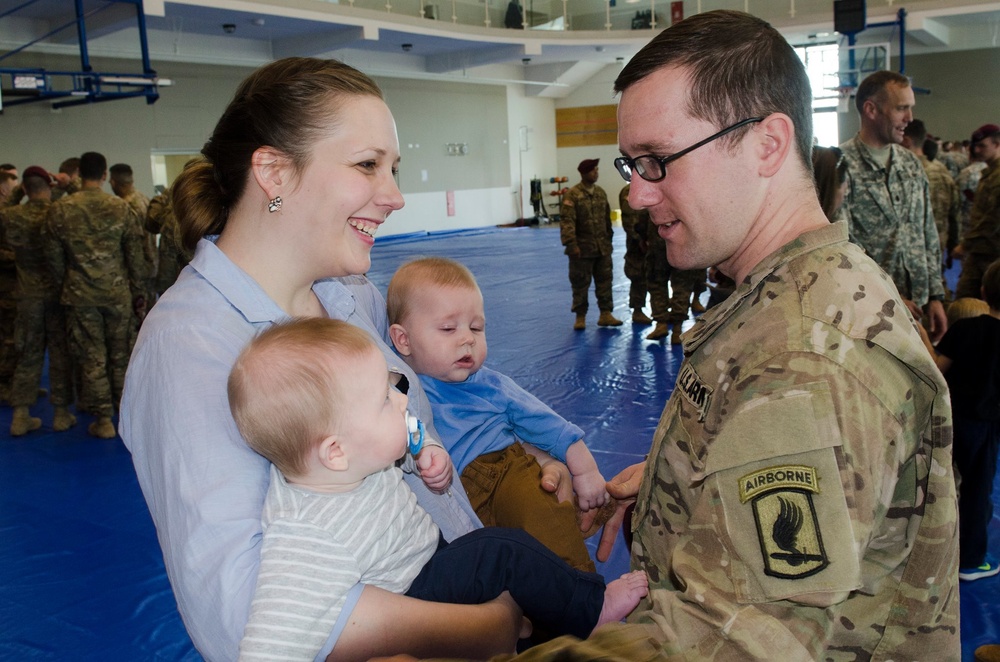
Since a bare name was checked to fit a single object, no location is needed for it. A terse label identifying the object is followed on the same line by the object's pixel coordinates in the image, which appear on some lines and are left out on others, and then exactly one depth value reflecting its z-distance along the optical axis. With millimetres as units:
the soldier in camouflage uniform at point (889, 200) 4457
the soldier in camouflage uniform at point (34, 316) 6012
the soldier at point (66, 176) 8469
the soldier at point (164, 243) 6832
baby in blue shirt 2152
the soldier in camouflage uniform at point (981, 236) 6094
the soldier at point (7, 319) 6836
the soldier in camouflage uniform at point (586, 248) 8727
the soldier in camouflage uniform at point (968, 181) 9938
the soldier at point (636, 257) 8516
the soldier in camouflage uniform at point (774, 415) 1058
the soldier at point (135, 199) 7402
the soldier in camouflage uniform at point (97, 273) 5805
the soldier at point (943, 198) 7863
